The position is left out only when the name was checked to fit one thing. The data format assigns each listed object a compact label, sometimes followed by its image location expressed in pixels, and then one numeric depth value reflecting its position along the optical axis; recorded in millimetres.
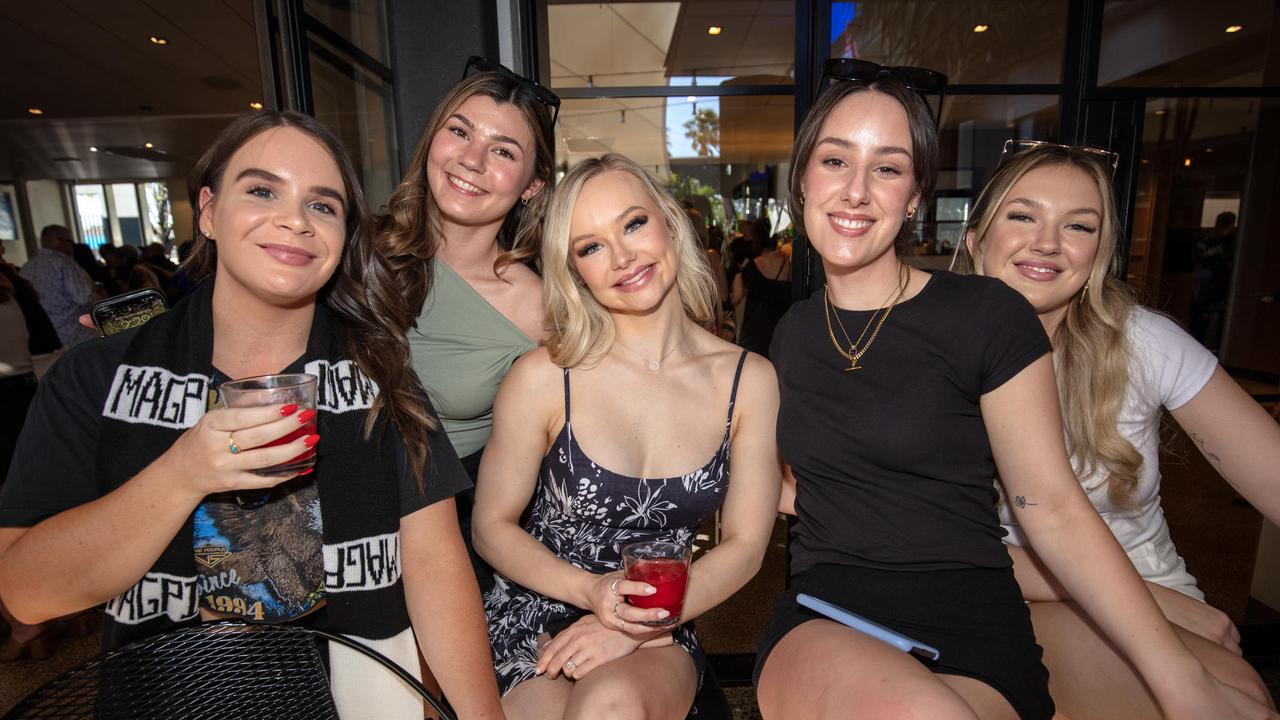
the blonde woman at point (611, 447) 1588
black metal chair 1159
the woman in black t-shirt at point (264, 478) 1169
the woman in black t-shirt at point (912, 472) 1242
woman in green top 1916
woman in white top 1535
